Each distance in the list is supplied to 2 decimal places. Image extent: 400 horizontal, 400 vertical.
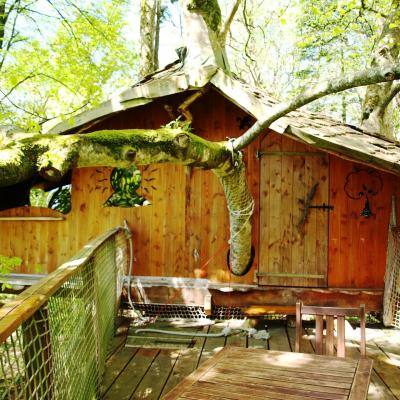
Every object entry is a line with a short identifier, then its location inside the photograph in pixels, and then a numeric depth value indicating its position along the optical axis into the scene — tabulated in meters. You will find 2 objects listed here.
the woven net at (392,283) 5.75
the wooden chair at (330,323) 3.27
